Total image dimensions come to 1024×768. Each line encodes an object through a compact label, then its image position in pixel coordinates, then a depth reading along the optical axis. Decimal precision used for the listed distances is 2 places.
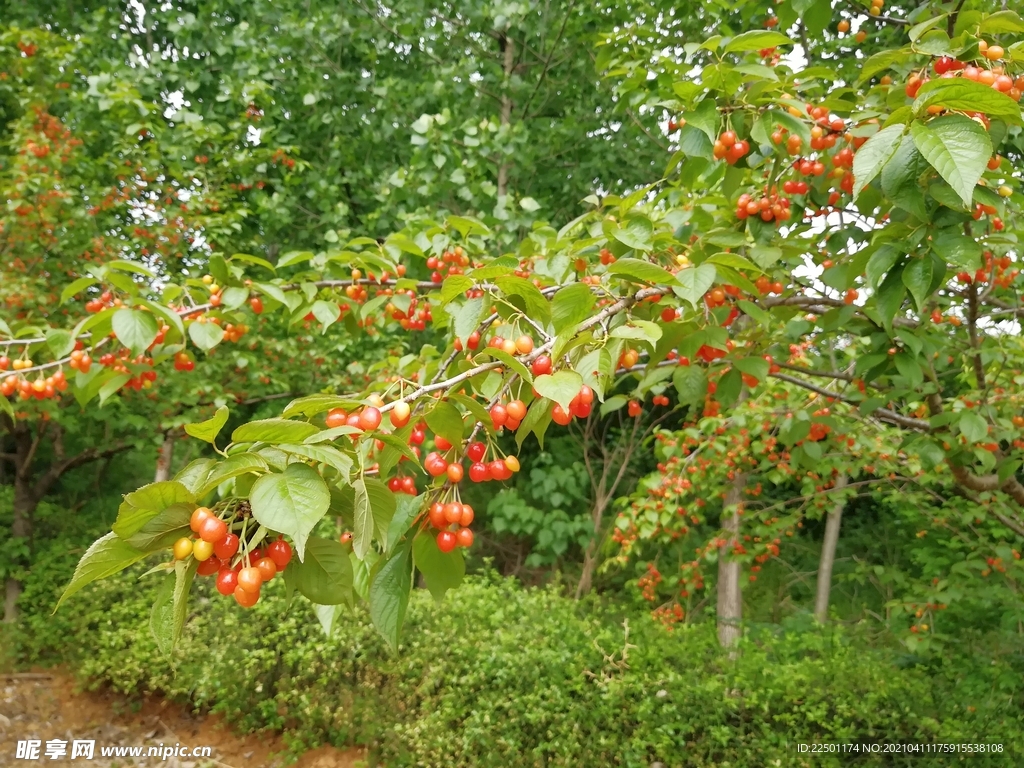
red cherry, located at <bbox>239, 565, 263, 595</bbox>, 0.78
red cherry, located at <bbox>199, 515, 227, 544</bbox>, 0.77
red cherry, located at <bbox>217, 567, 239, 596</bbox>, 0.81
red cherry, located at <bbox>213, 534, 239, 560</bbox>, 0.81
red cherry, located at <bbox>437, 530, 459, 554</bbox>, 1.07
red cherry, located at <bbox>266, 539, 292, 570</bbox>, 0.87
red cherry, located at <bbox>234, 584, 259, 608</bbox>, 0.78
